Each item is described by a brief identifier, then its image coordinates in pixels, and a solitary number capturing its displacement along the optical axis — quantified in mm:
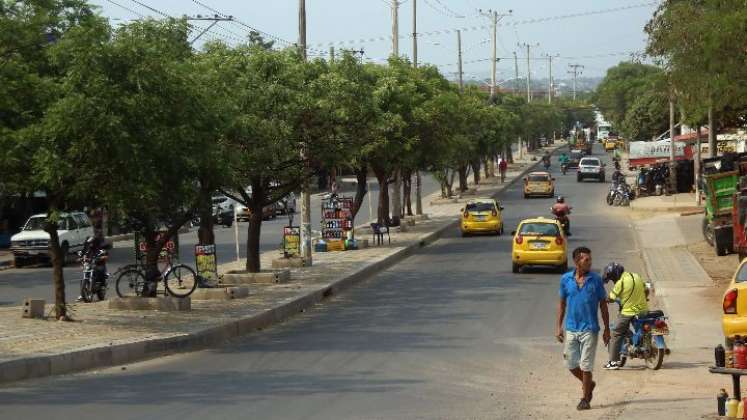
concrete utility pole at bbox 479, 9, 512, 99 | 95106
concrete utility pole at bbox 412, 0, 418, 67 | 54438
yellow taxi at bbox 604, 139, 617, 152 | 147138
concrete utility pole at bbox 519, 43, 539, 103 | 160250
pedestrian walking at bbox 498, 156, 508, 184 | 92206
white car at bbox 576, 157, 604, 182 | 89500
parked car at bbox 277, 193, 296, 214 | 69294
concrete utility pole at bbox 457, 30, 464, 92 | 79375
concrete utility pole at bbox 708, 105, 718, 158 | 48634
